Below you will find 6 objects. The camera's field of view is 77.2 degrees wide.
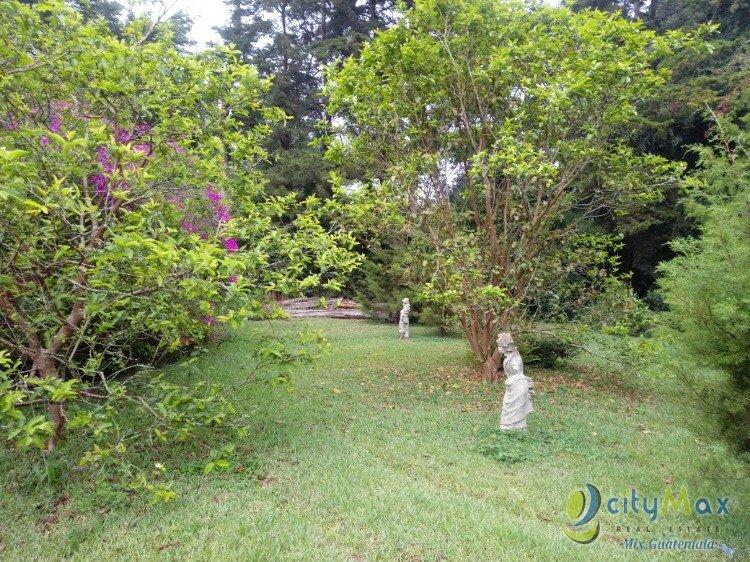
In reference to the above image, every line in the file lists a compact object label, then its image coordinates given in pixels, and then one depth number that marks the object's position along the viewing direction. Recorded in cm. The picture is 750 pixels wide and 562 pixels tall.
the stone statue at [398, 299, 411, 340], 1407
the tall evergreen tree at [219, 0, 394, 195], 2130
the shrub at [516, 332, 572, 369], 961
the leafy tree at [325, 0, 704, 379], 664
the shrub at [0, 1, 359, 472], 340
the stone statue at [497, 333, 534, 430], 538
